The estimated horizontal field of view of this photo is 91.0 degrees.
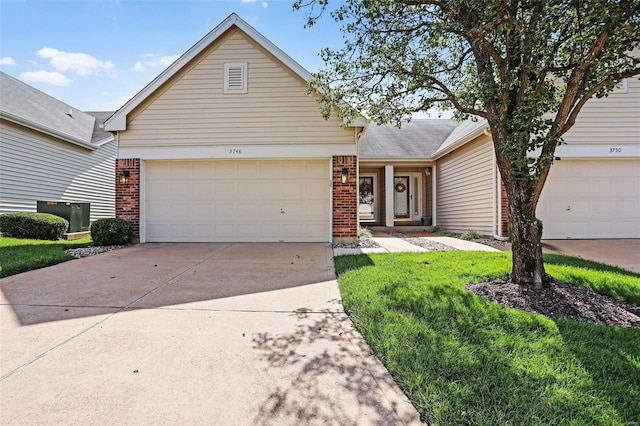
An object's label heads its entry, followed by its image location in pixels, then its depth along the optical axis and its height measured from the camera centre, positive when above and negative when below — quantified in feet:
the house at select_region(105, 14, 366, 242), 28.22 +5.91
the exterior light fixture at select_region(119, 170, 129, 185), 29.09 +3.78
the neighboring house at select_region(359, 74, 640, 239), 29.68 +3.89
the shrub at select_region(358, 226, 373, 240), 31.09 -1.61
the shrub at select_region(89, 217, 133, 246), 26.55 -1.20
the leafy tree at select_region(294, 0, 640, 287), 12.16 +7.17
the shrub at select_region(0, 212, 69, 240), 29.71 -0.79
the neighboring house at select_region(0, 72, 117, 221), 33.60 +8.02
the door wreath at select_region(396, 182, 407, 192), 49.57 +4.96
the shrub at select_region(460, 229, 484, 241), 32.22 -1.71
